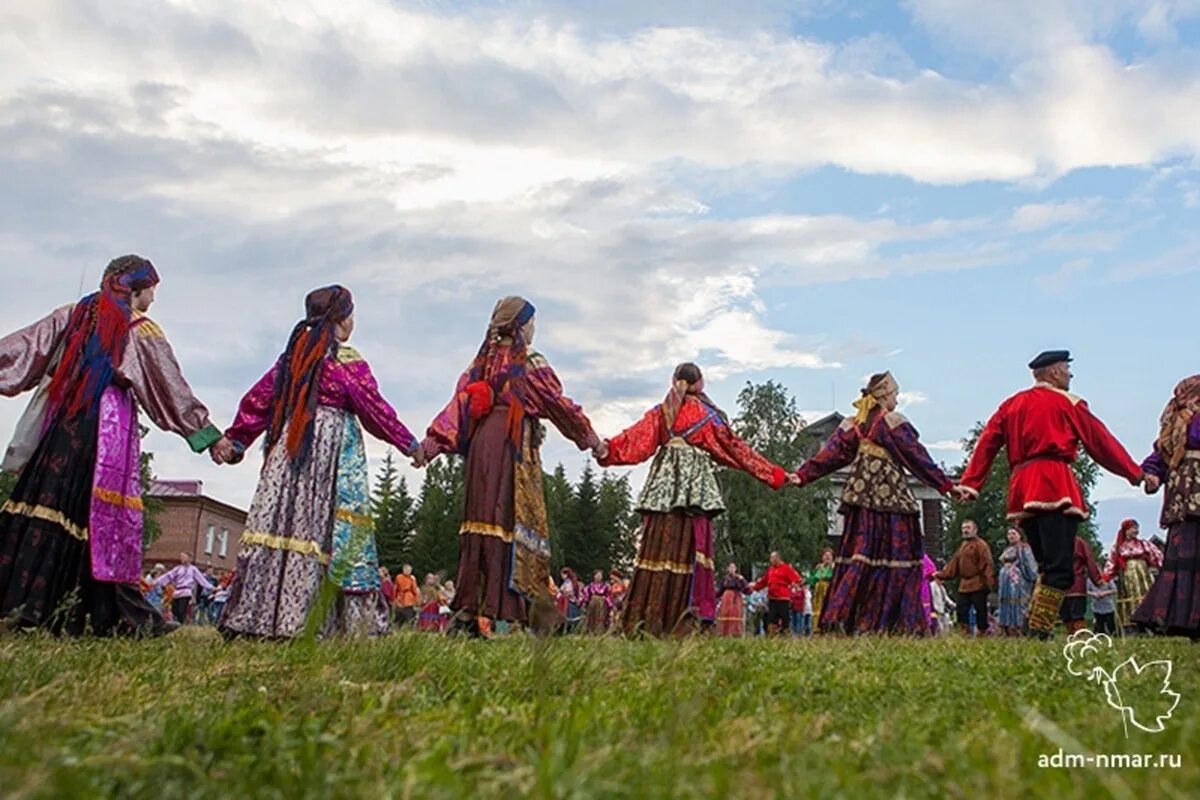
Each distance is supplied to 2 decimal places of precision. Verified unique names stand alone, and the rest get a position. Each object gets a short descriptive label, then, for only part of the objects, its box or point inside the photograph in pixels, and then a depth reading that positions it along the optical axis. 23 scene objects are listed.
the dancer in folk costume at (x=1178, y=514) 8.18
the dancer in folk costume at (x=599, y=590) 26.41
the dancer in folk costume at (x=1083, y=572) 14.96
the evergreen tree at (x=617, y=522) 55.84
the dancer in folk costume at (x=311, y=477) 7.37
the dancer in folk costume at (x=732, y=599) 16.80
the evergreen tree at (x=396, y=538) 45.84
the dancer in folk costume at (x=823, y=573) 18.66
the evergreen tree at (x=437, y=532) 53.22
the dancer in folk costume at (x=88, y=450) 6.97
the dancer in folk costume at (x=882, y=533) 10.01
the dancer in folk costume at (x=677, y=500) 9.54
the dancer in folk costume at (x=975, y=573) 17.31
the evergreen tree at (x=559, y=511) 55.09
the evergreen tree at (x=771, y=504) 53.34
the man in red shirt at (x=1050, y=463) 8.52
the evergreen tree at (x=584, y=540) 54.81
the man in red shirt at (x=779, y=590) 21.23
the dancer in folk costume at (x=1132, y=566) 16.27
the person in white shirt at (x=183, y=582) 22.34
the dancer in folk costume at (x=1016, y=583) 17.69
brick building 69.69
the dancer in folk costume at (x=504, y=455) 8.27
